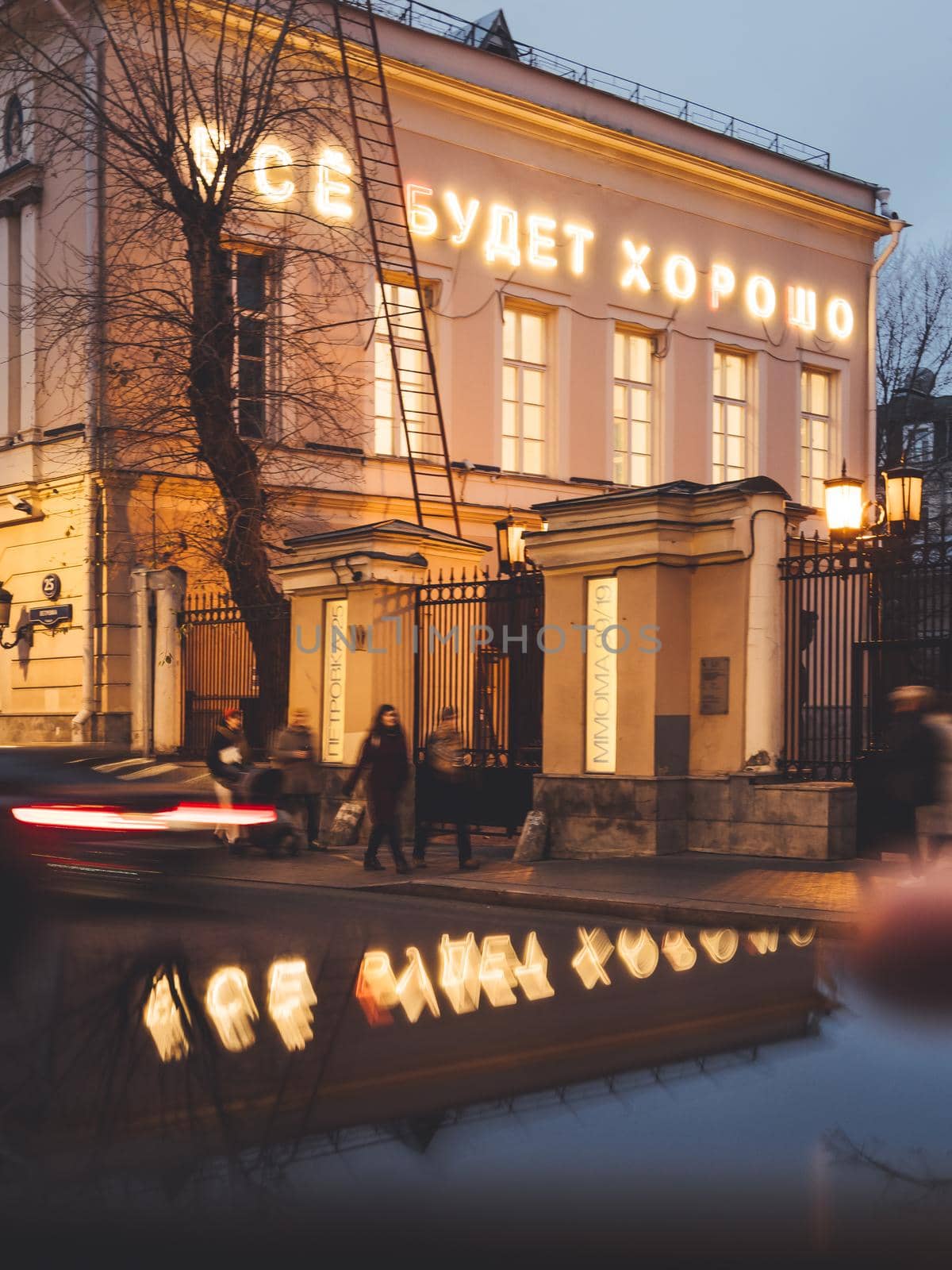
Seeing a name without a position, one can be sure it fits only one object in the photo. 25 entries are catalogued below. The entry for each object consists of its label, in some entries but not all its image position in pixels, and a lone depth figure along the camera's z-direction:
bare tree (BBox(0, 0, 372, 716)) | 18.58
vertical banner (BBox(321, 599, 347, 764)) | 17.91
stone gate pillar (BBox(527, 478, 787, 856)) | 14.79
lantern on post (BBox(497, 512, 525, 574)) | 21.38
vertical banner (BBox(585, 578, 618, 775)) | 15.38
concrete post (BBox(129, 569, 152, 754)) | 21.22
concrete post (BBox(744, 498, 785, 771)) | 14.71
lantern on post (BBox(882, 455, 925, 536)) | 16.56
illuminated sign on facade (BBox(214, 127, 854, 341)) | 23.66
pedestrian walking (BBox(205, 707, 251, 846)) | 16.17
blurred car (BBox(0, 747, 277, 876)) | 9.45
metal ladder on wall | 23.56
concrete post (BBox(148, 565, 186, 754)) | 21.06
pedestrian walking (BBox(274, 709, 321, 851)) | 16.59
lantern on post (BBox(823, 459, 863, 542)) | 16.98
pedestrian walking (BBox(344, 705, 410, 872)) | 14.58
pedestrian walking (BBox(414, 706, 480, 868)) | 14.78
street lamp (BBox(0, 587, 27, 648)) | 23.92
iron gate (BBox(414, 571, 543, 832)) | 16.66
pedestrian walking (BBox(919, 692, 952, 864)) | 12.01
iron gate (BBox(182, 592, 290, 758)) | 19.19
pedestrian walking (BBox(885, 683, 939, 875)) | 12.03
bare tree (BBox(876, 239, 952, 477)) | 38.88
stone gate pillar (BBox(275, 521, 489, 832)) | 17.50
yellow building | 22.00
